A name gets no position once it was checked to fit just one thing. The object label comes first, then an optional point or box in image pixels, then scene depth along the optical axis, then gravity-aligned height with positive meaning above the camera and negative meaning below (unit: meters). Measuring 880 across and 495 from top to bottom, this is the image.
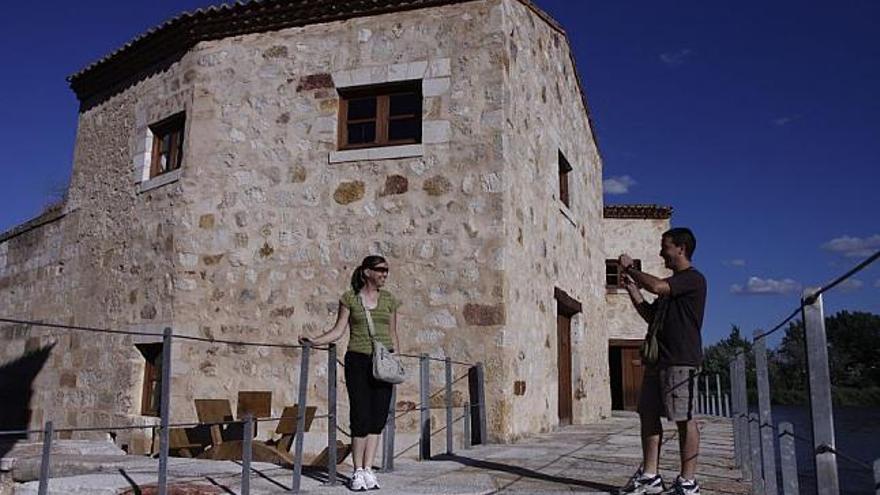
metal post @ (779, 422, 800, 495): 2.96 -0.31
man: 3.83 +0.13
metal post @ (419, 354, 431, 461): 5.89 -0.16
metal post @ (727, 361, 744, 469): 4.75 -0.36
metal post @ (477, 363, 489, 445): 7.03 -0.24
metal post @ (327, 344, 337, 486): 4.48 -0.24
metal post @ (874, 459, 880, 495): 1.75 -0.22
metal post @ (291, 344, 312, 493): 4.21 -0.20
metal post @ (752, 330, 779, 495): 3.59 -0.18
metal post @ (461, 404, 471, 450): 6.78 -0.45
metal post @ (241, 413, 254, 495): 3.84 -0.40
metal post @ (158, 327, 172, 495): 3.56 -0.18
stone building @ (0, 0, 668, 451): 7.62 +1.95
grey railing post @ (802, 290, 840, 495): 2.27 -0.10
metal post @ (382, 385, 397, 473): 5.16 -0.47
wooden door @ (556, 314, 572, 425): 9.97 +0.18
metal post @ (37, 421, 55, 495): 3.42 -0.40
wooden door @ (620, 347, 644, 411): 18.31 +0.09
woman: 4.33 +0.07
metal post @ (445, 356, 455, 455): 6.29 -0.26
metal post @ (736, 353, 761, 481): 4.42 -0.19
